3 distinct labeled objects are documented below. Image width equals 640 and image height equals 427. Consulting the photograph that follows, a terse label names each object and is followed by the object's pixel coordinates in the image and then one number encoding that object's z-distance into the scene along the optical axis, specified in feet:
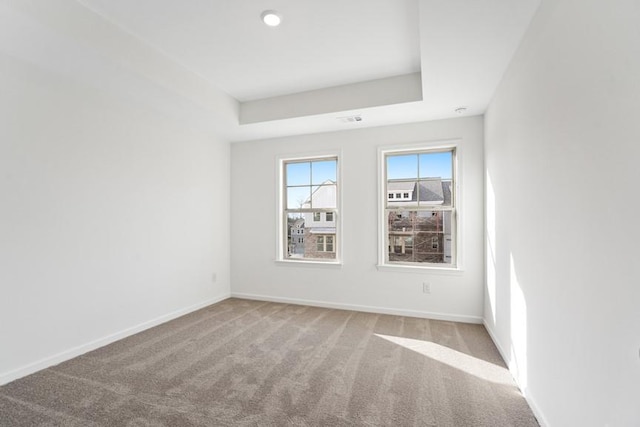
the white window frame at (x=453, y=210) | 11.58
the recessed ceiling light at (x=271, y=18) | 7.00
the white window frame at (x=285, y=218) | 13.28
